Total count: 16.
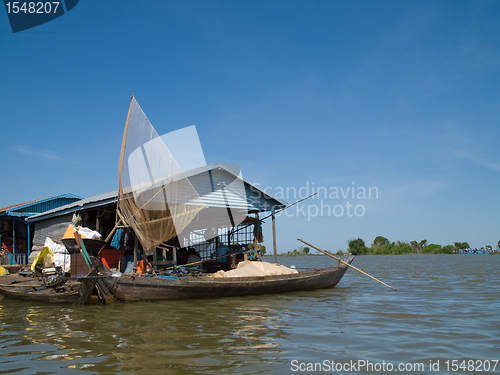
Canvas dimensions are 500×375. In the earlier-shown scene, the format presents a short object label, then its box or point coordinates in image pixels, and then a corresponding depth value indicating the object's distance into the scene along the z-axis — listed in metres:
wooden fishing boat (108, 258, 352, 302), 9.42
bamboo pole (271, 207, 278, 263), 14.24
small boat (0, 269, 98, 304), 9.13
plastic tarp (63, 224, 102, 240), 10.82
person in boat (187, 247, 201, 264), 14.66
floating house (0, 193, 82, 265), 16.92
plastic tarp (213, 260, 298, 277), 11.24
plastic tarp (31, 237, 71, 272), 12.64
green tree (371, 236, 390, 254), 83.12
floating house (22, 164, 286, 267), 12.77
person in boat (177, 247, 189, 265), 15.09
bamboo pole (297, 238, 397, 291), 13.14
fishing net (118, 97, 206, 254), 10.19
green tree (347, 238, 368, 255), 76.75
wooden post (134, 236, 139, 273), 10.91
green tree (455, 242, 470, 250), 90.41
